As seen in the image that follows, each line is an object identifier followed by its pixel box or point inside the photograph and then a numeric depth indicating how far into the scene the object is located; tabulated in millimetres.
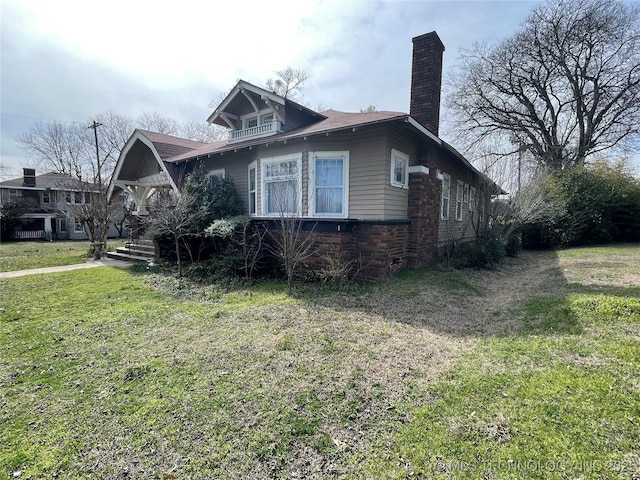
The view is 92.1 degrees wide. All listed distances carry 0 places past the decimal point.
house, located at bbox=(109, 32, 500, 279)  7965
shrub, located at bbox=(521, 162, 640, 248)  16203
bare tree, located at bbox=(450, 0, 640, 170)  18547
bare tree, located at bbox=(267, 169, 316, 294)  7332
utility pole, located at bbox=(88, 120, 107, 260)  13859
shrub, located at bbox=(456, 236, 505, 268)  10516
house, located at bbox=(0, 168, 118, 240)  28078
